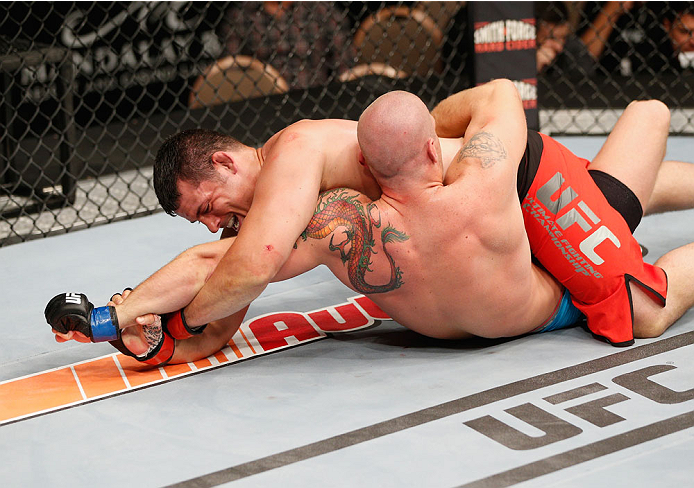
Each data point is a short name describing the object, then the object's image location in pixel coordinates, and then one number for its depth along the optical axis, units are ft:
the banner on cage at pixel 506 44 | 19.36
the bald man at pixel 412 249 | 13.77
